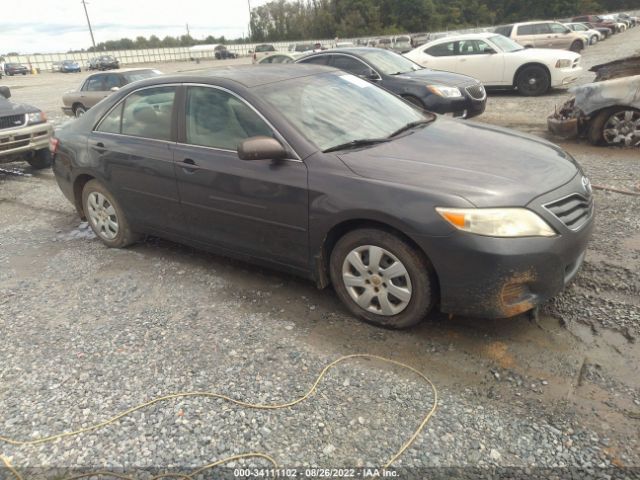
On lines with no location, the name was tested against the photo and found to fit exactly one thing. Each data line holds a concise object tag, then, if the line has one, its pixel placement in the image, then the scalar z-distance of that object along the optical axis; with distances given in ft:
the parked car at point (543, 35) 64.08
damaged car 22.06
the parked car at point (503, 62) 38.86
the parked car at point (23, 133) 26.08
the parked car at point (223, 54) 203.21
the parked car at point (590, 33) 95.89
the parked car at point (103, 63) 156.66
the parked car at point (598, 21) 127.24
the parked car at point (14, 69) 158.90
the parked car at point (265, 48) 124.52
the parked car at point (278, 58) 58.13
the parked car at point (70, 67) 163.43
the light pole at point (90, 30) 219.90
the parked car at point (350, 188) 9.10
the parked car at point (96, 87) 41.32
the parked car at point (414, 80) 28.32
